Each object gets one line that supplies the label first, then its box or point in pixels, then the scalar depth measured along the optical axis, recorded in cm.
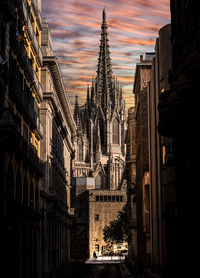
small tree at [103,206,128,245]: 10344
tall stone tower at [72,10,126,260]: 17300
